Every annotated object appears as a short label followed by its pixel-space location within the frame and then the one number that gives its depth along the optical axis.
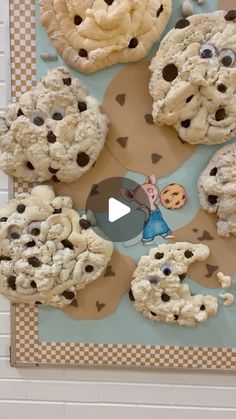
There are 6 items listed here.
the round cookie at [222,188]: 1.04
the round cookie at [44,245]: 1.08
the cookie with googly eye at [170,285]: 1.10
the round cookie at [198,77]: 1.00
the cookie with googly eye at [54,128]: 1.04
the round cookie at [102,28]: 0.99
